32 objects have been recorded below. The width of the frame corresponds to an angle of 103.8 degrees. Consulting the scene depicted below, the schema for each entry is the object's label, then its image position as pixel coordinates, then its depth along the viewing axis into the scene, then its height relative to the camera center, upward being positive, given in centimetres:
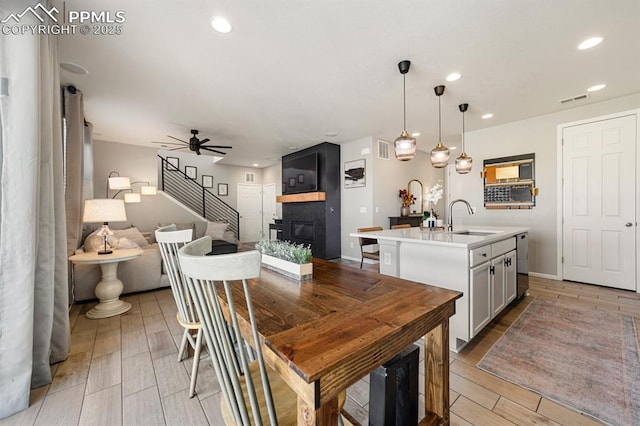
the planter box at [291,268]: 139 -33
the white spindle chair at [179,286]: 160 -48
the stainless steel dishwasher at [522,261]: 296 -63
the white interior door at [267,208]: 931 +12
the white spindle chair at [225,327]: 71 -35
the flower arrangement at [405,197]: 592 +29
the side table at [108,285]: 279 -86
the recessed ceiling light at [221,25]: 199 +153
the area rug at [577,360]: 153 -117
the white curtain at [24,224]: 146 -6
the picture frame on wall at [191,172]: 795 +130
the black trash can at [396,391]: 105 -79
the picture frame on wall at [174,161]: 766 +157
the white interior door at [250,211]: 901 +2
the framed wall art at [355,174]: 546 +82
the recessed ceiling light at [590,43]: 227 +152
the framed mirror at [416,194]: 619 +40
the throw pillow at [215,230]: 621 -45
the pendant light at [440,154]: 308 +67
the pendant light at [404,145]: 264 +70
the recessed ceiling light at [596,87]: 313 +152
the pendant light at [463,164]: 335 +60
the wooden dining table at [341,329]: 66 -39
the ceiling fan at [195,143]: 472 +130
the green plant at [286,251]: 143 -24
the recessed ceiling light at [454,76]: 283 +152
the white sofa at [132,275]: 311 -83
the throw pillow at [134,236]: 410 -39
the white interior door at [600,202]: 343 +7
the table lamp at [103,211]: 269 +2
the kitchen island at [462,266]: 203 -52
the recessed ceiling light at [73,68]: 260 +155
